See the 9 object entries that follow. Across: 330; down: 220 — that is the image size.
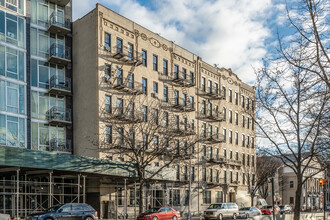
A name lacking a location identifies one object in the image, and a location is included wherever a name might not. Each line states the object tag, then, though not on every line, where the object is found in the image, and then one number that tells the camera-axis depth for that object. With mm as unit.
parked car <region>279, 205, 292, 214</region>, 54900
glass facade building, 33125
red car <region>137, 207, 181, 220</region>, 30297
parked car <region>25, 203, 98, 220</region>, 22422
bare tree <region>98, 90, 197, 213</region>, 34219
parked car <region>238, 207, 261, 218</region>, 42031
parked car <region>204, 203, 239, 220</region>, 37906
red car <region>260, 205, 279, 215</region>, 50834
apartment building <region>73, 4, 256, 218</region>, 37531
